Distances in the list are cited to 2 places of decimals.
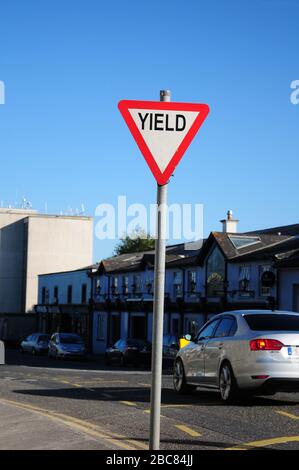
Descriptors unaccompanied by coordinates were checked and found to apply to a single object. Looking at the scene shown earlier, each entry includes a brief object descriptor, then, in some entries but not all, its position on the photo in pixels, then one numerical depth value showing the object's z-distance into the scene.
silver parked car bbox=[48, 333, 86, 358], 46.00
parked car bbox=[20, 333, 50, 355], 53.19
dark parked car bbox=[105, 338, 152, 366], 39.94
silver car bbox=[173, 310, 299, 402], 12.72
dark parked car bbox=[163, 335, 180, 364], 38.16
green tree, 100.12
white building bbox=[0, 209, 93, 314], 81.50
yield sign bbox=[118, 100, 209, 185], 6.23
